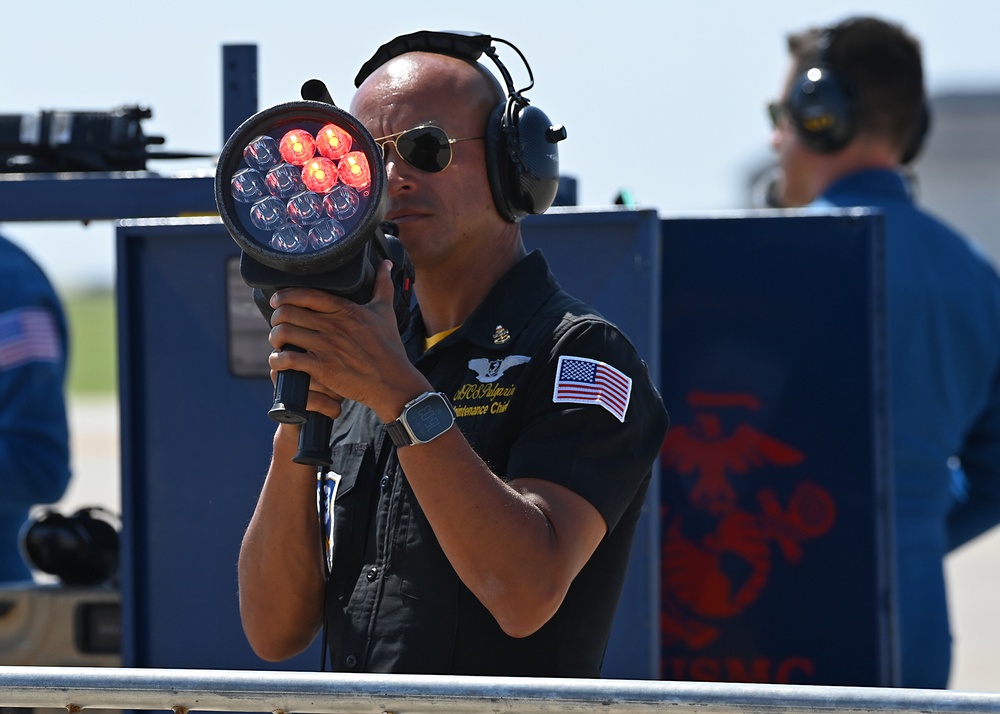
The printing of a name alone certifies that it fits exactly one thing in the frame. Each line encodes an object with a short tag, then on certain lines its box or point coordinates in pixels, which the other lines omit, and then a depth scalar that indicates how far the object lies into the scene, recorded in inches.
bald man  515.7
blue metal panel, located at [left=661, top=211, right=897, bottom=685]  558.8
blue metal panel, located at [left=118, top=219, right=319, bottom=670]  553.1
